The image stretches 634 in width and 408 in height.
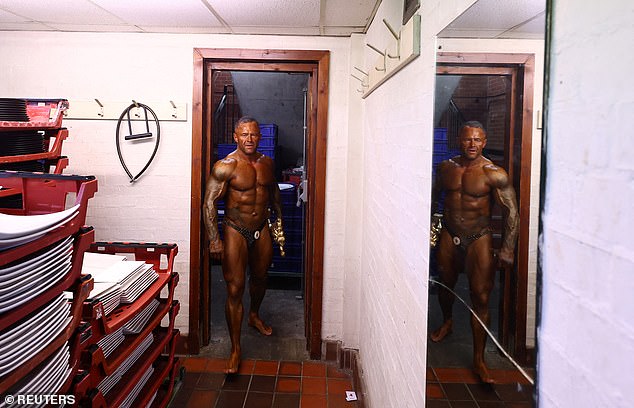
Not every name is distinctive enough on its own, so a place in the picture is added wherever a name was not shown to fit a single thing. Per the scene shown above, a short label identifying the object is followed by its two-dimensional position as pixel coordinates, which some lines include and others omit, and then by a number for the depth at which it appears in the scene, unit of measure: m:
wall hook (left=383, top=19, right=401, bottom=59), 1.86
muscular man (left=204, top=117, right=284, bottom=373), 3.61
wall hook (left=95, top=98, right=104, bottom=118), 3.61
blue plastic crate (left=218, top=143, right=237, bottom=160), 5.12
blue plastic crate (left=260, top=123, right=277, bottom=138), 5.21
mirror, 0.80
